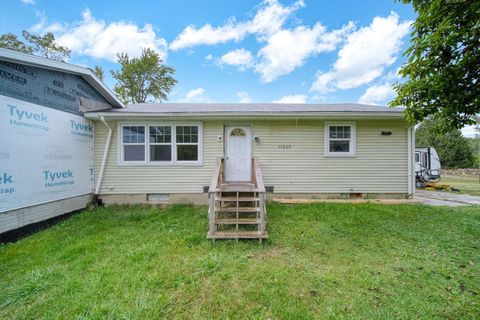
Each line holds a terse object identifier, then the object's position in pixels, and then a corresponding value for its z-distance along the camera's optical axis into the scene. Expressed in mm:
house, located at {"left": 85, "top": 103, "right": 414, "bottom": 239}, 6723
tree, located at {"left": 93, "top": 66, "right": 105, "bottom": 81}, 19970
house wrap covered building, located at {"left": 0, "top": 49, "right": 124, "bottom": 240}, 4156
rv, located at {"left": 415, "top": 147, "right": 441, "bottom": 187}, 12445
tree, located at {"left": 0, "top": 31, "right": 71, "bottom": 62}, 16641
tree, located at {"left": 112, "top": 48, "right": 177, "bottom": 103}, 20359
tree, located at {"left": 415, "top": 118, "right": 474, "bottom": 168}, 28669
